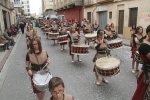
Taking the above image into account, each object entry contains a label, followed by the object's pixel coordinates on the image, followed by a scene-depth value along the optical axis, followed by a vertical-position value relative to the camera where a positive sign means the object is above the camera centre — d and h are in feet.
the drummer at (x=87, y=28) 28.88 +0.89
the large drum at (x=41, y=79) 7.81 -3.09
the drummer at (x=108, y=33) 19.70 -0.28
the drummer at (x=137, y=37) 12.77 -0.68
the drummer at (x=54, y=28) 30.95 +1.06
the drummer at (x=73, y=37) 18.07 -0.76
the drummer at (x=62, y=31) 24.75 +0.21
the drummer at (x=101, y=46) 11.48 -1.38
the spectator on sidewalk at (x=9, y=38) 30.30 -1.37
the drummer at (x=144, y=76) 6.76 -2.80
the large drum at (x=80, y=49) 16.00 -2.30
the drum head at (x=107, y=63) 9.88 -2.67
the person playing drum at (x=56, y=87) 4.89 -2.22
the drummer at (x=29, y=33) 21.79 -0.08
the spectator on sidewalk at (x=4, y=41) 26.89 -1.93
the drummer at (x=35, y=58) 8.61 -1.85
